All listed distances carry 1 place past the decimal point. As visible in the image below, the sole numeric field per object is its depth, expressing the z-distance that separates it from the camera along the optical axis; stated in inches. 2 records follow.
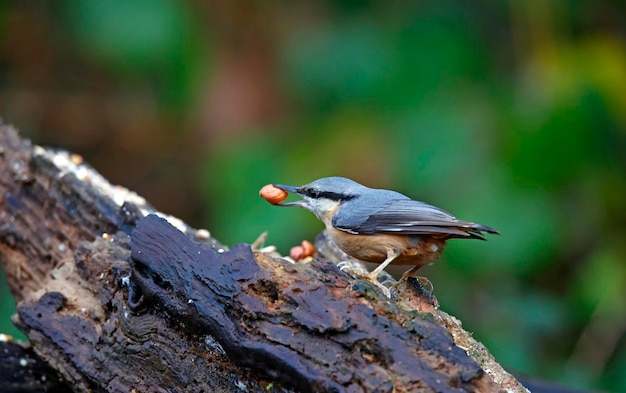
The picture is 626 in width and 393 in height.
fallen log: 176.4
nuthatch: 221.6
